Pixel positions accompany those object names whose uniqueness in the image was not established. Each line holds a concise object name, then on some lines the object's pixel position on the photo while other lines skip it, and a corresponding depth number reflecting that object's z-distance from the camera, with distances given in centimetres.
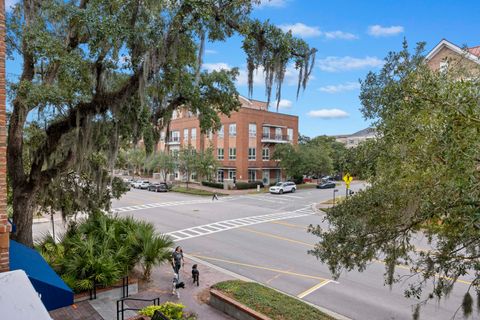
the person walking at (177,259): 1113
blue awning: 530
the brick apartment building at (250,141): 4694
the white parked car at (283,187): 4125
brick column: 473
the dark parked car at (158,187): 4341
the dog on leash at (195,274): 1154
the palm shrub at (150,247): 1073
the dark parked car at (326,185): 4892
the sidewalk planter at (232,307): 861
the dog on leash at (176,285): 1070
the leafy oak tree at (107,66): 838
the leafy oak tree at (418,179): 439
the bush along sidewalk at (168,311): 782
